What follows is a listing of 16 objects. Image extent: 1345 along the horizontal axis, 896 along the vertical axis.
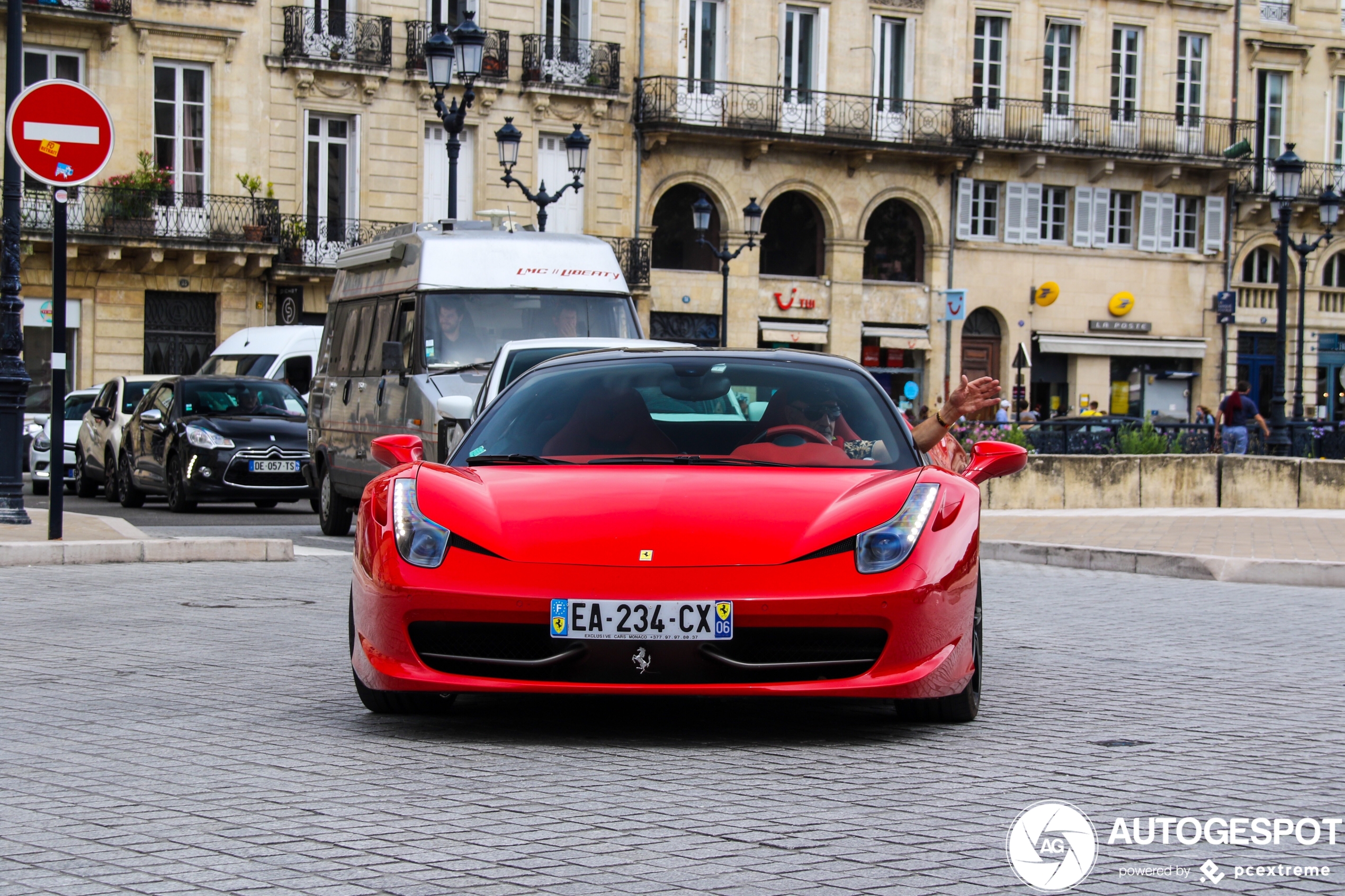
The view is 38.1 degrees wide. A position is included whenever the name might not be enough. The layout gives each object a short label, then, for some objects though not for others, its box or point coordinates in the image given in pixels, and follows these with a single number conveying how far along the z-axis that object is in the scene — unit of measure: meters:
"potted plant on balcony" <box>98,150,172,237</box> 37.28
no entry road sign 12.71
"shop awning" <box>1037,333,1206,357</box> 47.66
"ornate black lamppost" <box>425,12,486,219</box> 23.72
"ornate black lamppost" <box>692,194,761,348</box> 34.88
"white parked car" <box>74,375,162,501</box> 23.86
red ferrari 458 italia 5.84
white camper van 15.79
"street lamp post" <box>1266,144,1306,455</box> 30.00
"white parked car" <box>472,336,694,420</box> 13.51
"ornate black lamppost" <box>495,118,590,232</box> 28.89
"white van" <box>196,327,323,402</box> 27.61
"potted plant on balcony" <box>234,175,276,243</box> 38.69
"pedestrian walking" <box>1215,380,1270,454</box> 28.98
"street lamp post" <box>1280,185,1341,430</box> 34.69
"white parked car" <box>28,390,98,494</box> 26.45
